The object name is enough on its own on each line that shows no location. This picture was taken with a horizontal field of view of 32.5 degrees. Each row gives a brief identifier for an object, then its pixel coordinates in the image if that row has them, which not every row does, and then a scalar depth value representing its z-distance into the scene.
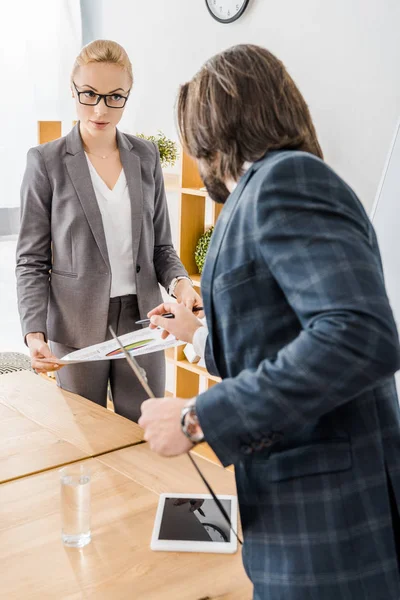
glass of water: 1.25
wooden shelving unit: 3.29
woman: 2.08
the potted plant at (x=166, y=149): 3.56
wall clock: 3.14
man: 0.82
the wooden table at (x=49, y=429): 1.64
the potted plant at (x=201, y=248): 3.30
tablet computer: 1.26
